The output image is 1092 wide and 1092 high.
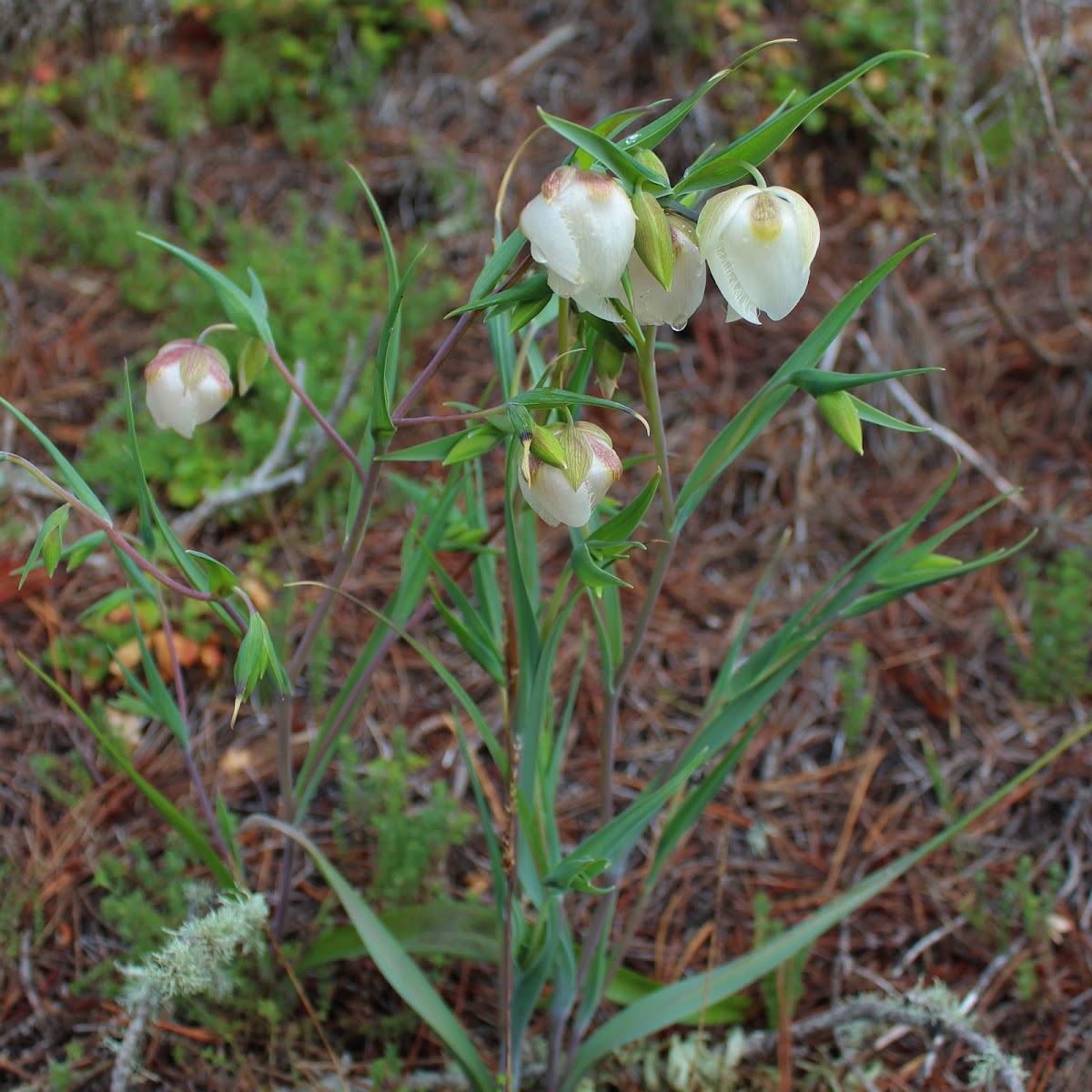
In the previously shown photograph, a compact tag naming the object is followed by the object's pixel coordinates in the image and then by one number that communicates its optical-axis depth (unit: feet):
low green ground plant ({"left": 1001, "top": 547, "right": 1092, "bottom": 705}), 4.03
